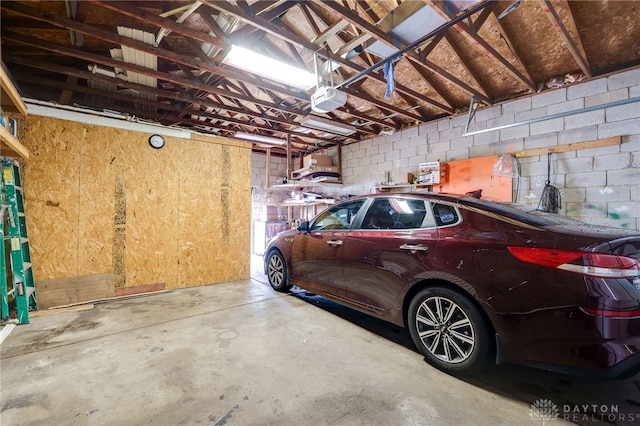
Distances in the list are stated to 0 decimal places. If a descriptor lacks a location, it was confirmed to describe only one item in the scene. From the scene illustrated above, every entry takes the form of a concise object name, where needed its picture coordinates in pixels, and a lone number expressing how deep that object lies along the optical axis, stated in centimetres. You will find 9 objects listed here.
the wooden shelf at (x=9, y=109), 212
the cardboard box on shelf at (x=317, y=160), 667
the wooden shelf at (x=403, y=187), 518
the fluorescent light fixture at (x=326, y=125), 501
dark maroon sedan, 134
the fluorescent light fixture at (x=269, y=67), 291
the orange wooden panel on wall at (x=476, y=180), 422
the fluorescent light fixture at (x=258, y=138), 634
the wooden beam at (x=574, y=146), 335
